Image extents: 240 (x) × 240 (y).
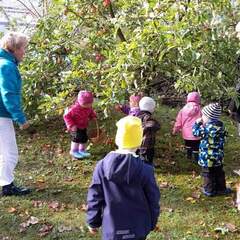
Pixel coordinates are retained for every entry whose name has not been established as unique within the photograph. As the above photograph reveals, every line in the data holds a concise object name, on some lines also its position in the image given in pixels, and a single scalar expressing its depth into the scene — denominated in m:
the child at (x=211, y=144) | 5.50
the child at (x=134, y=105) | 6.37
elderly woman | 5.20
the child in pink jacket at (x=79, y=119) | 6.68
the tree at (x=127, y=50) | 5.48
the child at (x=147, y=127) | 6.21
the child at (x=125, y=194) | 3.56
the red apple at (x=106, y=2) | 6.99
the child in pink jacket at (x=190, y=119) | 7.09
